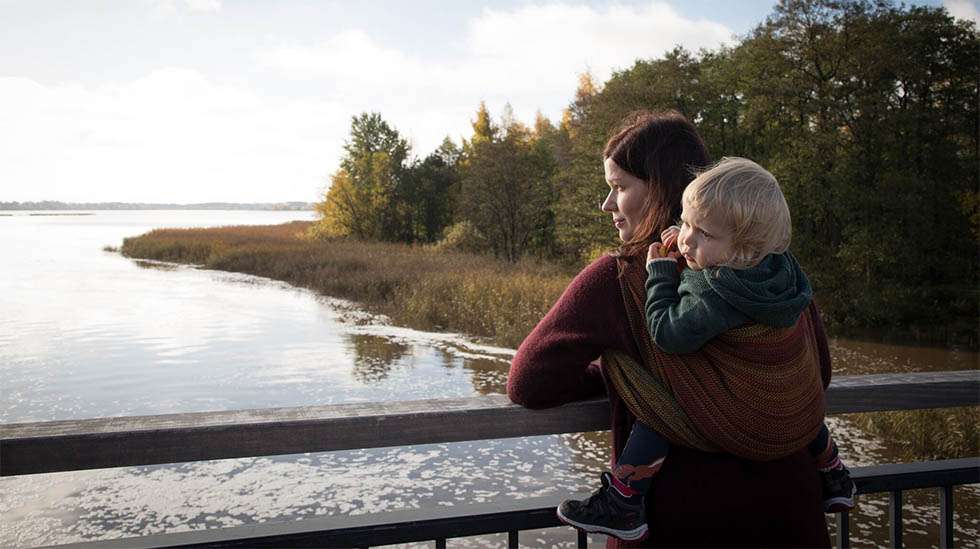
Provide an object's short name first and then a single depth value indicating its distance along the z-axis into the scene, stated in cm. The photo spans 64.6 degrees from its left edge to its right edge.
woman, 141
